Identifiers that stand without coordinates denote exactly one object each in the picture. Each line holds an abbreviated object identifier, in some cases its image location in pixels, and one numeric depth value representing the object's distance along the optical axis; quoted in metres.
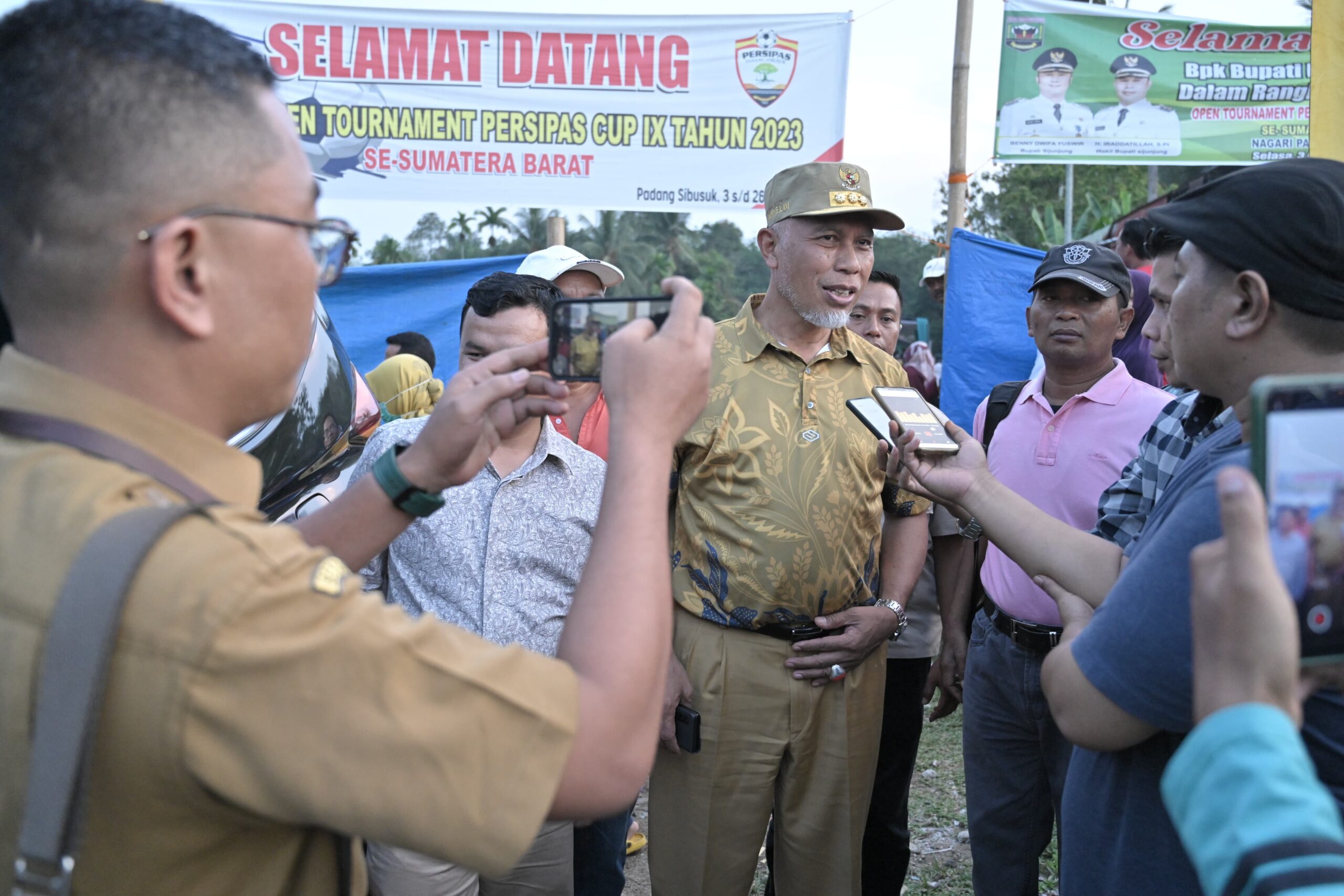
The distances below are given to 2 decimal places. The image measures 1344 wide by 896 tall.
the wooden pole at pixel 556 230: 6.30
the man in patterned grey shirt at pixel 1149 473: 2.33
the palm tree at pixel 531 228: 40.53
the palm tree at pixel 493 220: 41.94
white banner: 6.10
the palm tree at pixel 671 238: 44.47
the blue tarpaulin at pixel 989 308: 5.94
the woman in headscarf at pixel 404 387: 4.72
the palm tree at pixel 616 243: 41.94
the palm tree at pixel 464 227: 43.97
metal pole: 17.56
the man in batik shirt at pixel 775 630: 2.98
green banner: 6.47
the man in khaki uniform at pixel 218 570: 0.92
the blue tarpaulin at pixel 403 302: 6.70
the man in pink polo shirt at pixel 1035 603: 3.27
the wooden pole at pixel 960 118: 6.34
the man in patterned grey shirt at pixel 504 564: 2.53
